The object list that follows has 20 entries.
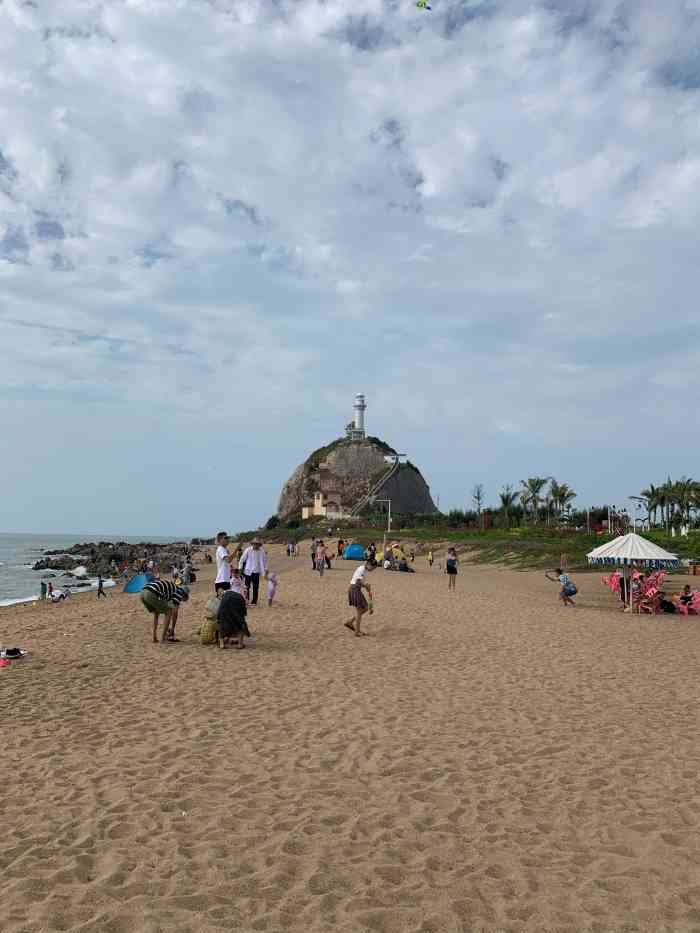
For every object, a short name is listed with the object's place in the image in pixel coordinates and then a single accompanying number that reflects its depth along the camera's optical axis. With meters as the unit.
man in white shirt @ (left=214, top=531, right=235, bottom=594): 12.48
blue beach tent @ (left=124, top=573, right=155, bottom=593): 19.31
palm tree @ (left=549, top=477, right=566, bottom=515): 73.69
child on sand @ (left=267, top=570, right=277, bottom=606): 16.41
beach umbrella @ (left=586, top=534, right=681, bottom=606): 17.09
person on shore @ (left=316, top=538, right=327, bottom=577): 29.75
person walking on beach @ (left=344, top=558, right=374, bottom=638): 12.03
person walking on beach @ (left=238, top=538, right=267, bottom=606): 14.60
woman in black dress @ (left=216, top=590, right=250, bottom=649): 10.82
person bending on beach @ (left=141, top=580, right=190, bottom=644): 10.95
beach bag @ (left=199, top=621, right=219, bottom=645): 11.07
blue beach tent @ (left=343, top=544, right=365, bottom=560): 43.78
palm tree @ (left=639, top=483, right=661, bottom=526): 70.56
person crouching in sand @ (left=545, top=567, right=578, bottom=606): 18.97
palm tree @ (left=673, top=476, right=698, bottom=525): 62.08
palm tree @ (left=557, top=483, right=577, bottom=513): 73.81
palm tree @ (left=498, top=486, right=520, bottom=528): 72.38
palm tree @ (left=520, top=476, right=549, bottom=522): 72.19
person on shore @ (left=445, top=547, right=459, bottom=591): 22.97
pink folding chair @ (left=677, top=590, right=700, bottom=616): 17.27
